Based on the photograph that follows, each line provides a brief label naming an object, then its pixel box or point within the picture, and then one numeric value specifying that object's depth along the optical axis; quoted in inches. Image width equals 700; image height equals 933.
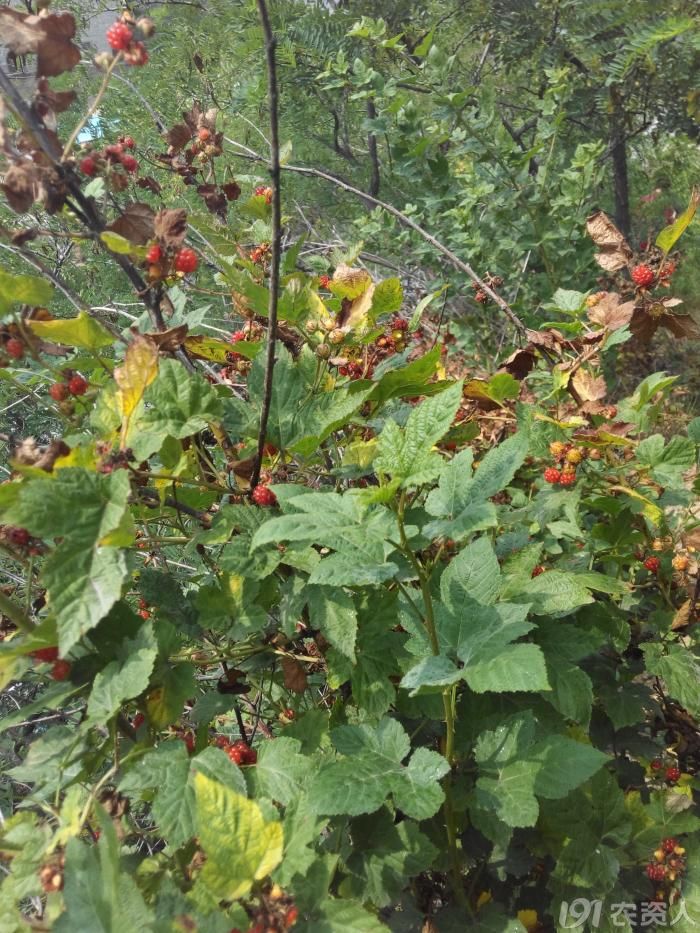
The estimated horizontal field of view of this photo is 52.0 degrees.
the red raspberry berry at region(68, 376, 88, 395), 29.9
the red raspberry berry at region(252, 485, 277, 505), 29.8
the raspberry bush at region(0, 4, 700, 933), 23.2
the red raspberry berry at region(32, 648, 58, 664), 25.5
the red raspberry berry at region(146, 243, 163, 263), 27.5
